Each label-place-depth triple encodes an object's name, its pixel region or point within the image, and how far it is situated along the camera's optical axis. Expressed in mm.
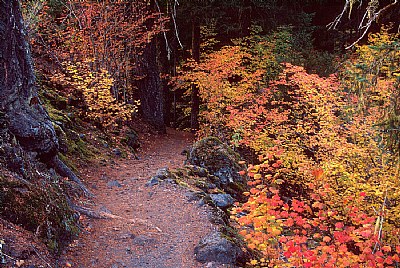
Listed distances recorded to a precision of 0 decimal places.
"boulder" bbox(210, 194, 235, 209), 8672
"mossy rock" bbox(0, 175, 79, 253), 4230
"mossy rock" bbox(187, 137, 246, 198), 10367
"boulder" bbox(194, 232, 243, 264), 5742
